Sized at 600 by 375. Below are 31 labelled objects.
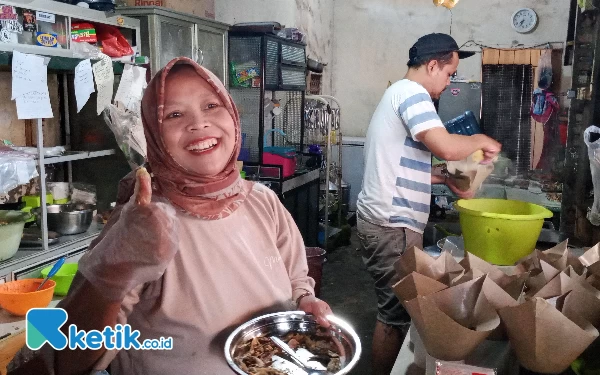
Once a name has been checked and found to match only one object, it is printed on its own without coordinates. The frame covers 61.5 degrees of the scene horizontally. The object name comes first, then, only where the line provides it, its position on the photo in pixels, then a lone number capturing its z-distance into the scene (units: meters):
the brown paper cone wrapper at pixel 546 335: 1.13
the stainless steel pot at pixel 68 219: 3.01
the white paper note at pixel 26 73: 2.62
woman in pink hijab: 1.35
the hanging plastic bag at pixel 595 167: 2.44
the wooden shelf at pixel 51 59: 2.56
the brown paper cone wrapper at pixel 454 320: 1.18
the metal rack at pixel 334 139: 6.73
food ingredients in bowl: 1.25
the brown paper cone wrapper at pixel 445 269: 1.46
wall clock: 7.40
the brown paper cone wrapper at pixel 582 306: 1.23
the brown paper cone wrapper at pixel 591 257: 1.60
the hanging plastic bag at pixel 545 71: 7.14
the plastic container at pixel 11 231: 2.46
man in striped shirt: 2.70
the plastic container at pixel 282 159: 4.92
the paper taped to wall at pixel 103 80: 3.19
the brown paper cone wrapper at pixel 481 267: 1.53
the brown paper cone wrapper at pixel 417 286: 1.35
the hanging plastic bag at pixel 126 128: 3.39
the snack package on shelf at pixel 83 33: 3.20
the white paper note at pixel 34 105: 2.66
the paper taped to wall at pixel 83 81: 3.05
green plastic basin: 2.08
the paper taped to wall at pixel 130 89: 3.45
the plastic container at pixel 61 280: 2.24
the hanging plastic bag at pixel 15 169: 2.63
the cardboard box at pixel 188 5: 4.09
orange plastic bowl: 1.98
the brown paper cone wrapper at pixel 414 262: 1.49
